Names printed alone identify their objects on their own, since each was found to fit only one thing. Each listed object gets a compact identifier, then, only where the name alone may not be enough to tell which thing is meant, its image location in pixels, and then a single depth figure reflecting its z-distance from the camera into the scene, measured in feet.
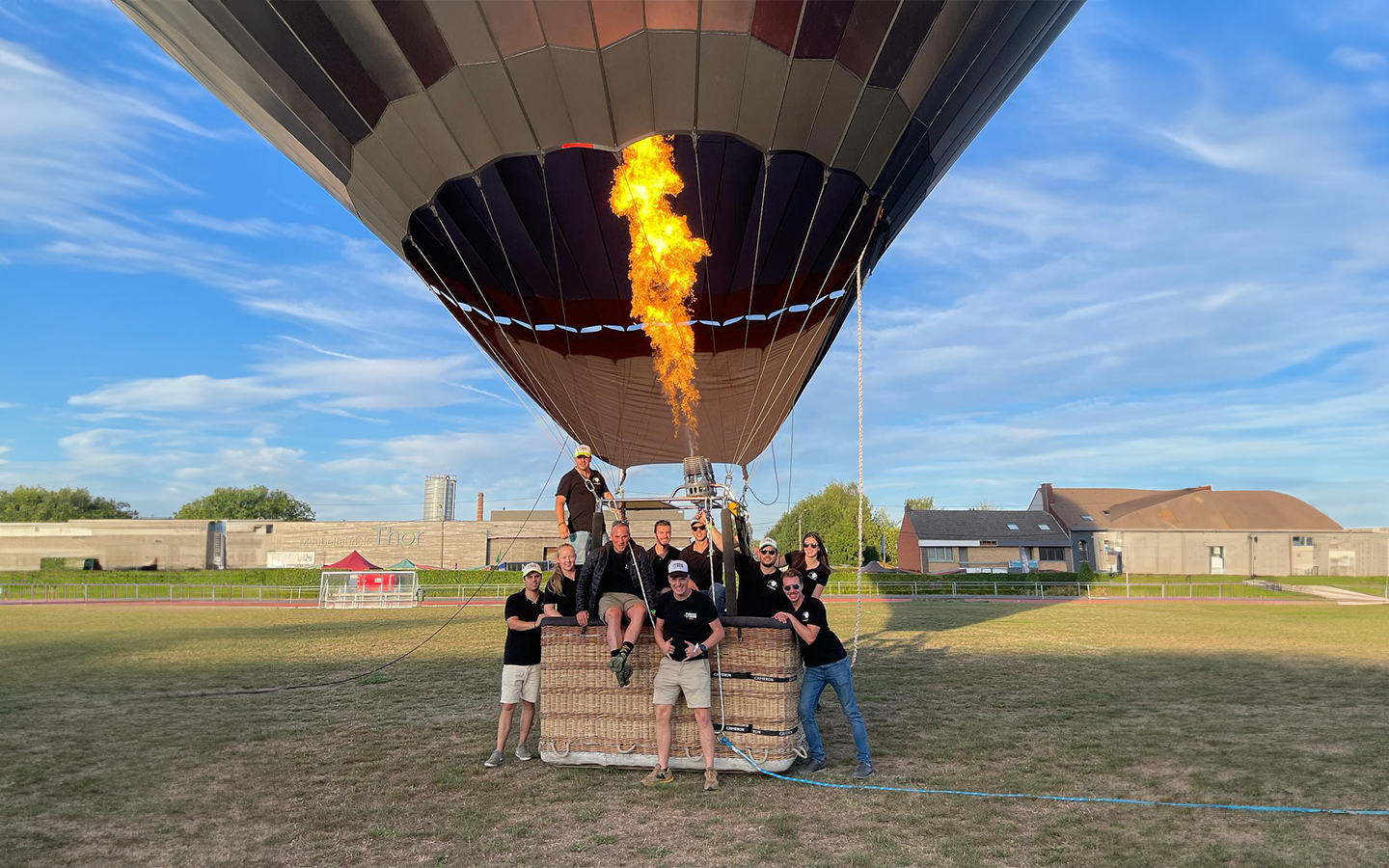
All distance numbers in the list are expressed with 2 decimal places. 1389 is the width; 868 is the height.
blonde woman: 23.11
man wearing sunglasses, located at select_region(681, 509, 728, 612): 24.34
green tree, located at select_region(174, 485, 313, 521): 350.43
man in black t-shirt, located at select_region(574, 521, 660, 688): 21.21
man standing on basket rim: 27.37
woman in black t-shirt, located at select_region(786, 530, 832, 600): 25.30
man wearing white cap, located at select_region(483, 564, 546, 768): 22.70
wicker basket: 21.08
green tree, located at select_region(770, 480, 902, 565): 233.14
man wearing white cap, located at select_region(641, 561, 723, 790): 20.27
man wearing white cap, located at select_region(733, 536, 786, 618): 23.36
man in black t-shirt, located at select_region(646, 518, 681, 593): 23.13
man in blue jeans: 21.40
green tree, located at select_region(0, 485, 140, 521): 289.12
